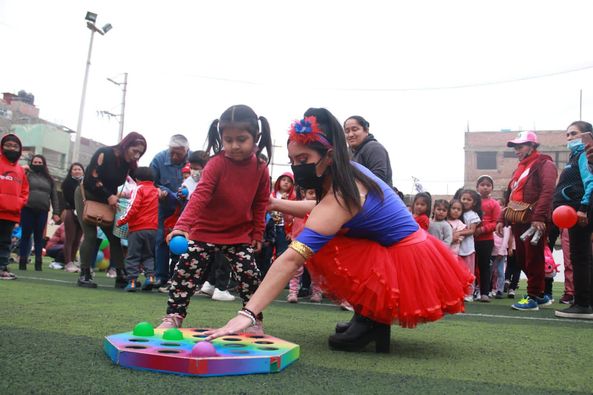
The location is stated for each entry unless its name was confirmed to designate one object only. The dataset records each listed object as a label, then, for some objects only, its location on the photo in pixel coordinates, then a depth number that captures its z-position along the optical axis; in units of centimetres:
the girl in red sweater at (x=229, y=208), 326
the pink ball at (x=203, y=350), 205
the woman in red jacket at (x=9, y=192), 638
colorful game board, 202
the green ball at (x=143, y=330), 246
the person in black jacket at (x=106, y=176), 581
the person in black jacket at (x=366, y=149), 464
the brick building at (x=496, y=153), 4556
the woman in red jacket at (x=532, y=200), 527
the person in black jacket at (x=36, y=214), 816
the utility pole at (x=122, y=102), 3159
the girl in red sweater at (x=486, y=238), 719
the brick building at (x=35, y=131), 3738
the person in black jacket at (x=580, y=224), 472
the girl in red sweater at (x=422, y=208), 678
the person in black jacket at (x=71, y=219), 876
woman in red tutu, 258
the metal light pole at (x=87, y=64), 2305
